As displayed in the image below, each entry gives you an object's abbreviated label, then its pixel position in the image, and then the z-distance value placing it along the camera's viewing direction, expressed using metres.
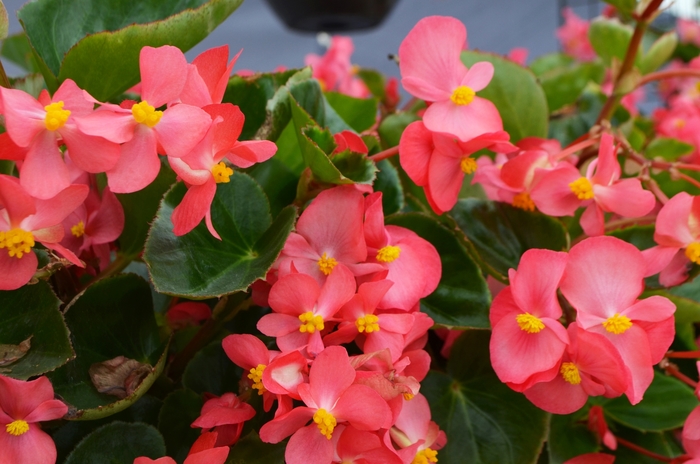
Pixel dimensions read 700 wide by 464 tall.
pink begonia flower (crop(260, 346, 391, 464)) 0.32
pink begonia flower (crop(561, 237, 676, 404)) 0.37
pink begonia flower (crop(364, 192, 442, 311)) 0.38
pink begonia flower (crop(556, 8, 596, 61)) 1.60
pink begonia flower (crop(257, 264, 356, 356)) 0.35
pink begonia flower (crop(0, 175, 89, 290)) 0.31
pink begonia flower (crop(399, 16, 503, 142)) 0.40
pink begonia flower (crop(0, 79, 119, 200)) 0.30
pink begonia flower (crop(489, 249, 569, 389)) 0.37
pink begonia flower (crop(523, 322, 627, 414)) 0.36
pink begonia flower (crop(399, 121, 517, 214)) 0.40
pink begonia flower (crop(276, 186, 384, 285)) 0.37
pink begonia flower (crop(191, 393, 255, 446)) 0.36
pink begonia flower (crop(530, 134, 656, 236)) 0.42
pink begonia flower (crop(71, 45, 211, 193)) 0.31
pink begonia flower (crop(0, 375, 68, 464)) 0.33
